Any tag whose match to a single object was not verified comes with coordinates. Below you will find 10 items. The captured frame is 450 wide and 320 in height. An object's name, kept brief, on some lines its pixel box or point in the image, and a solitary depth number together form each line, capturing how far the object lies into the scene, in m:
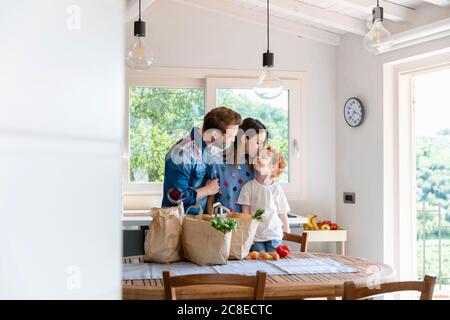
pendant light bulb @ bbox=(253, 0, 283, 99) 2.79
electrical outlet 4.32
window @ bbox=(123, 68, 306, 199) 4.30
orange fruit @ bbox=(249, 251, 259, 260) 2.17
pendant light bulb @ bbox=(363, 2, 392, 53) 2.49
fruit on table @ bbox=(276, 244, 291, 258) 2.26
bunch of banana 4.19
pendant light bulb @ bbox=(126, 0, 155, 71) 2.41
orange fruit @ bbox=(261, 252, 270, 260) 2.18
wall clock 4.20
